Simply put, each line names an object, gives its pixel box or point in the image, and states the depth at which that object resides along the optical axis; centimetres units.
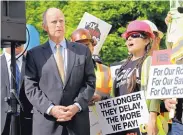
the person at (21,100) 710
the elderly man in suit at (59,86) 652
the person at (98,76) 758
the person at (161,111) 687
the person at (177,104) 619
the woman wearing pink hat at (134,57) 711
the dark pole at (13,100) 645
